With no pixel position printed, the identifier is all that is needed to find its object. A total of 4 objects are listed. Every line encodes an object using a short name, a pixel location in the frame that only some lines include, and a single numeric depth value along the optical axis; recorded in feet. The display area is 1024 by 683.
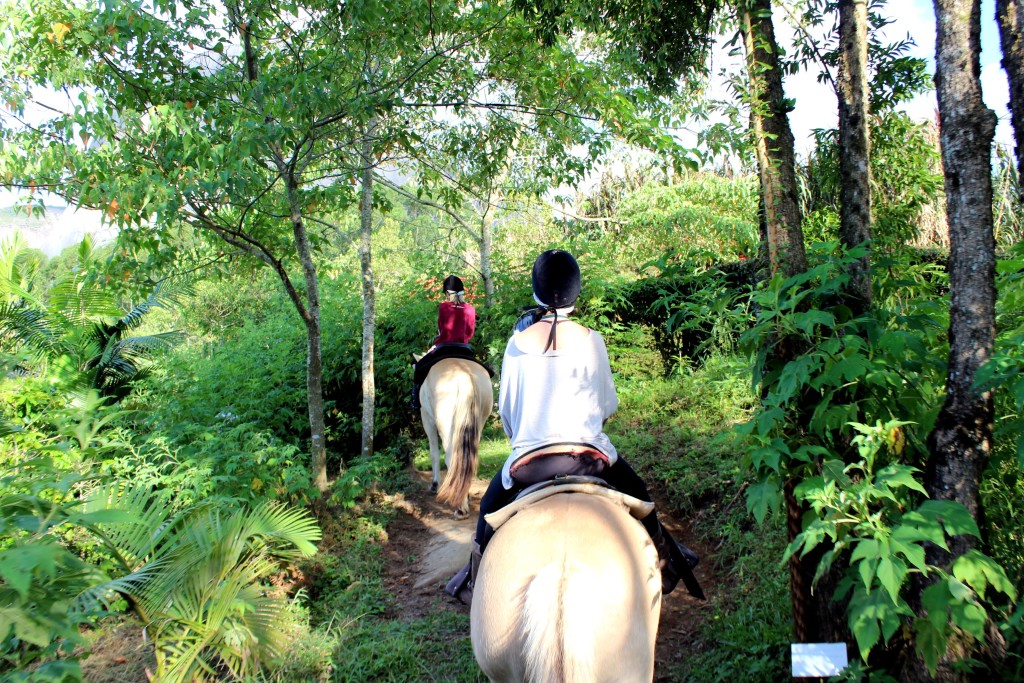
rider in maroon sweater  25.57
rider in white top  9.73
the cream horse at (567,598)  7.32
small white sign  8.39
